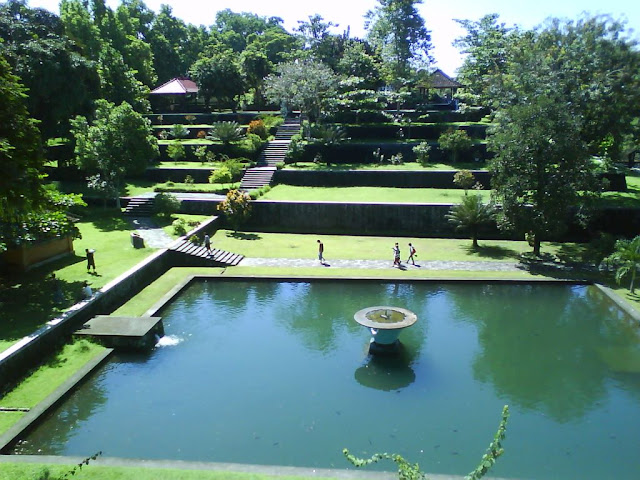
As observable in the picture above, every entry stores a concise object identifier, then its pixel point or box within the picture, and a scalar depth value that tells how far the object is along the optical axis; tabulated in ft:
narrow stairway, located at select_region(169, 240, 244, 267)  62.13
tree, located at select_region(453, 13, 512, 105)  116.06
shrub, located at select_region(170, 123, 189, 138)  113.39
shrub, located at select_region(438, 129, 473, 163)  94.54
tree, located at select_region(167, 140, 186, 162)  104.37
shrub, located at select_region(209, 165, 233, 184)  92.17
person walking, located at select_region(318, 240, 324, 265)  62.75
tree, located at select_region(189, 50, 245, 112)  128.88
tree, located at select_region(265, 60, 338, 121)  105.09
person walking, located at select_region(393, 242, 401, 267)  60.70
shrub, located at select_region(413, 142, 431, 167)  96.73
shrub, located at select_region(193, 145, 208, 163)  103.76
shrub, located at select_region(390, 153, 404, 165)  97.19
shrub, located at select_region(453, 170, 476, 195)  82.33
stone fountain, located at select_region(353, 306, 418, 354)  40.40
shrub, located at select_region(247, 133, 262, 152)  102.42
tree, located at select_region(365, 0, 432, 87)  140.26
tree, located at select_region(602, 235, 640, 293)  51.34
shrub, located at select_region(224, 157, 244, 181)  93.66
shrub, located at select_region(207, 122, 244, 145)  103.45
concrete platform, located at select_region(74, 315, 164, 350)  41.50
